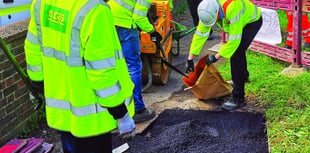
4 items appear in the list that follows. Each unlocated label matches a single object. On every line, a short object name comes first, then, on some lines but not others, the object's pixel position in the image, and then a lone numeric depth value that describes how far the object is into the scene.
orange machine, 5.51
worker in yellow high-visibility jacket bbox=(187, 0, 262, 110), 4.59
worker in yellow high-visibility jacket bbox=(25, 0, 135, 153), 2.56
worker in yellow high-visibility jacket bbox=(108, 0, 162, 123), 4.52
